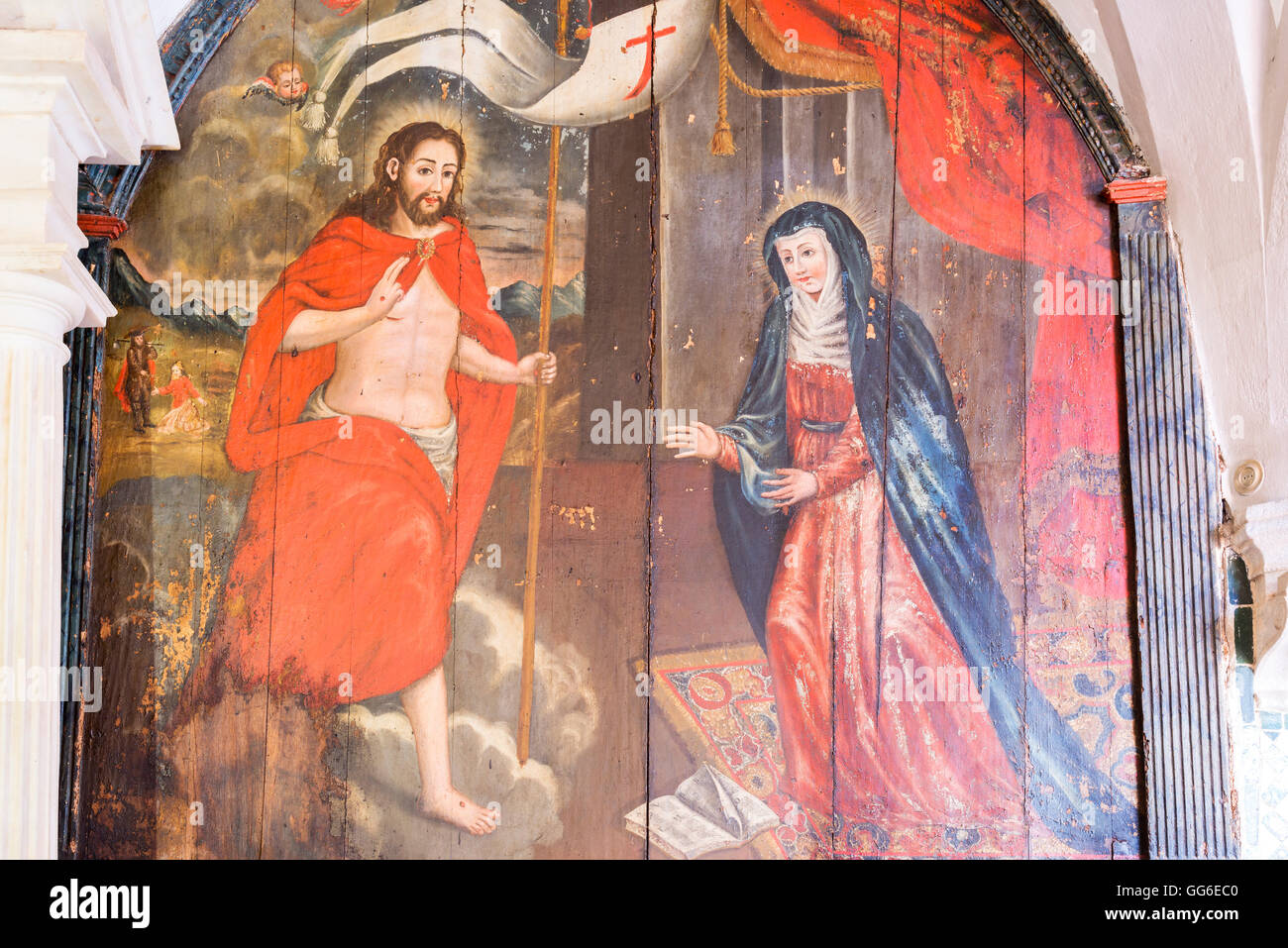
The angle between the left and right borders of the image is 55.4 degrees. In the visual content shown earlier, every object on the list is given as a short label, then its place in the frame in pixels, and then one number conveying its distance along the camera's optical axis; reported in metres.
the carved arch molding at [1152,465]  3.86
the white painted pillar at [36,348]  3.25
